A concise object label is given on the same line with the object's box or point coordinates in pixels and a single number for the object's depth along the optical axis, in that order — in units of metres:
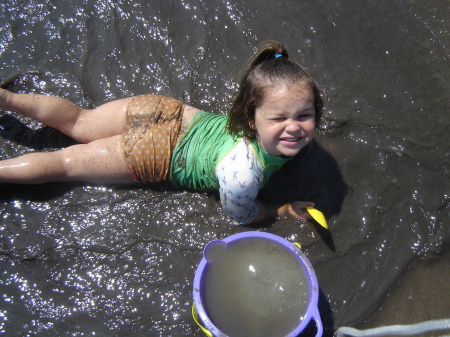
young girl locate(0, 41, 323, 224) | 1.99
